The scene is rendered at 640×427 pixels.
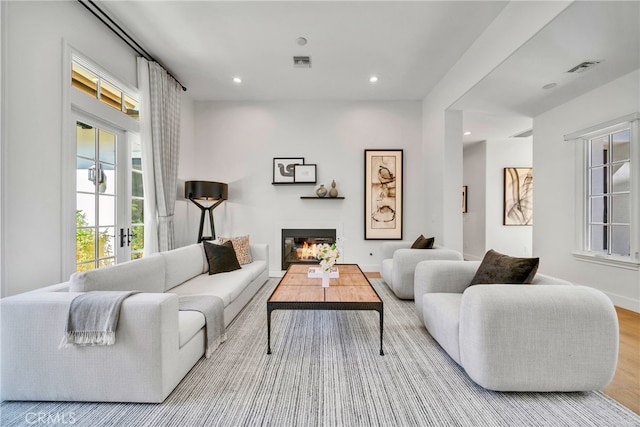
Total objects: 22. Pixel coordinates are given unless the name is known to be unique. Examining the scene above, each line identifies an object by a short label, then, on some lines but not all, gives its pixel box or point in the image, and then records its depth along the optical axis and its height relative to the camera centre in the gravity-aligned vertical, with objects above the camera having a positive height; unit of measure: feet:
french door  8.61 +0.61
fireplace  15.88 -1.86
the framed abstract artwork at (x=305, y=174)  15.70 +2.24
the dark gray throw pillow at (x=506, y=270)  6.12 -1.44
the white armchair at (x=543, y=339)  4.93 -2.42
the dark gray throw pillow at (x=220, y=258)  10.30 -1.86
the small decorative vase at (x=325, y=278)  7.78 -1.99
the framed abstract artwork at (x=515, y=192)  19.27 +1.40
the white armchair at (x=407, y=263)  10.40 -2.08
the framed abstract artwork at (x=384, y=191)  15.74 +1.22
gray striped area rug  4.58 -3.63
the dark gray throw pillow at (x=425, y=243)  11.86 -1.48
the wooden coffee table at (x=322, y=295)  6.71 -2.31
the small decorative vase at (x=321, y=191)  15.42 +1.17
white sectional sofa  4.78 -2.64
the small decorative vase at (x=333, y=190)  15.43 +1.23
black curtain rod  8.38 +6.63
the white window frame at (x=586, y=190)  9.65 +0.84
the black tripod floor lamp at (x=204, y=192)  13.35 +1.01
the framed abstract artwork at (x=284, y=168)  15.78 +2.62
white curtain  11.17 +2.70
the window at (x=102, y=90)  8.47 +4.44
